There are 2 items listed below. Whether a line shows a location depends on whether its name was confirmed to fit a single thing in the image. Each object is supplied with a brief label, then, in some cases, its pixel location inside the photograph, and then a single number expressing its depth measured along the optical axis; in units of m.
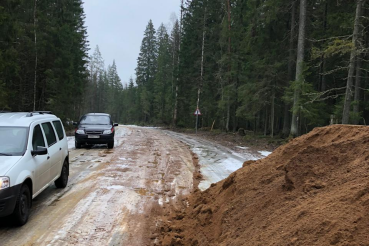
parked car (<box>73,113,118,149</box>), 13.52
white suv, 4.25
